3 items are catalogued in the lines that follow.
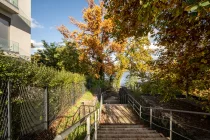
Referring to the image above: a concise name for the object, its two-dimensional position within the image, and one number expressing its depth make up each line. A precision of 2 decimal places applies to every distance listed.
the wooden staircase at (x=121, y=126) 3.32
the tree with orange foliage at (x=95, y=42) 11.82
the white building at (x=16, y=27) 8.39
